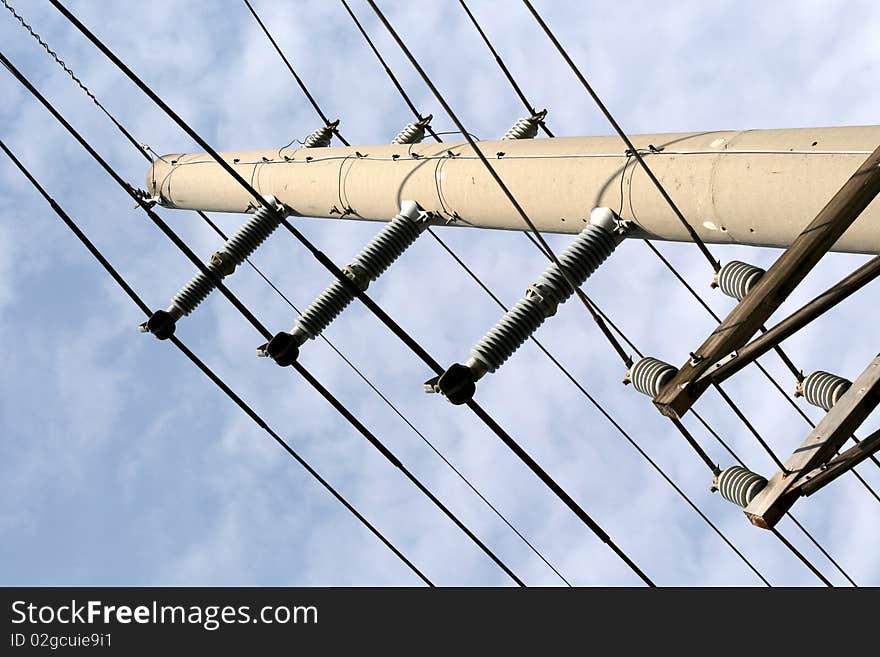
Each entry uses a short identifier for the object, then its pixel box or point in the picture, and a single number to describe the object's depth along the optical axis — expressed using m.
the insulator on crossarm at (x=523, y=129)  10.72
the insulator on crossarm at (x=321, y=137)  12.12
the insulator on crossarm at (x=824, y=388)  7.80
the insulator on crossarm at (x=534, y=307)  7.18
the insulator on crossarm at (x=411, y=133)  11.11
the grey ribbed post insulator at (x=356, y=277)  8.84
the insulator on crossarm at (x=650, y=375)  6.44
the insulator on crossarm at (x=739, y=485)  6.43
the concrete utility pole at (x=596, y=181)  6.38
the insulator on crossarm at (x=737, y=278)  7.18
